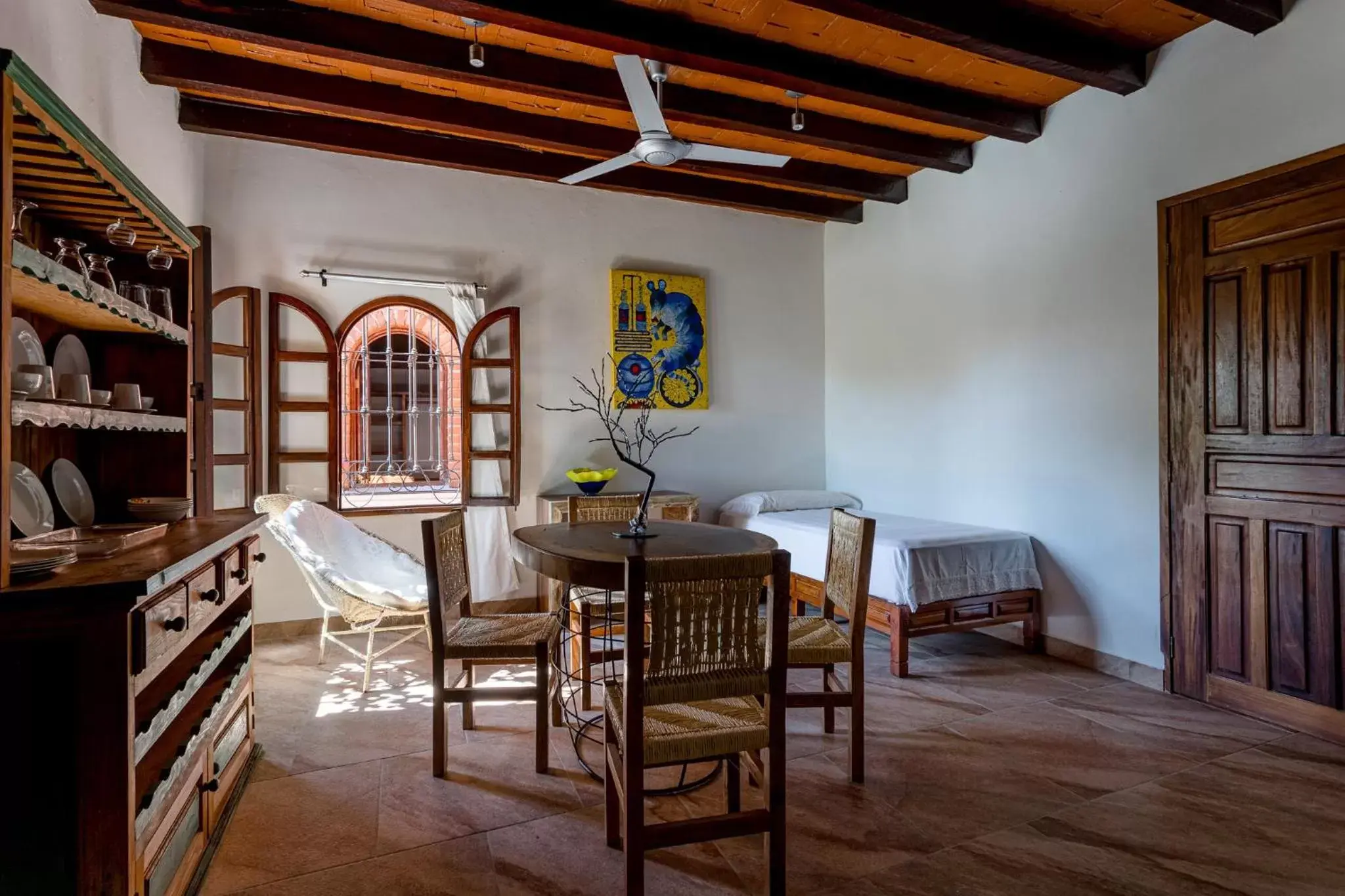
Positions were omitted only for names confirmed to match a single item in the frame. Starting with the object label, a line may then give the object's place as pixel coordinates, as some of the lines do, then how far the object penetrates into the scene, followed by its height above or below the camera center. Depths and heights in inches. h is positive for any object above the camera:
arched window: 180.9 +11.0
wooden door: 109.3 +0.6
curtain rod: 167.0 +41.8
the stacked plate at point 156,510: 85.6 -6.8
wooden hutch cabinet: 53.6 -12.9
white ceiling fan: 106.3 +54.1
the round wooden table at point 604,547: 84.0 -13.1
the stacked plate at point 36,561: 54.6 -8.6
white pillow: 197.3 -15.0
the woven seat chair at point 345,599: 131.4 -27.8
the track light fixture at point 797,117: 146.4 +70.1
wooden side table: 177.0 -14.7
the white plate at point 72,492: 83.8 -4.5
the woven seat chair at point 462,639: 96.0 -26.5
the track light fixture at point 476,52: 117.1 +66.3
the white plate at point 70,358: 84.0 +11.7
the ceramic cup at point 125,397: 83.3 +6.7
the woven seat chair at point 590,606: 119.4 -28.3
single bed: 143.6 -27.9
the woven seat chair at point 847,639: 94.5 -26.3
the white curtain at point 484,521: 180.7 -17.7
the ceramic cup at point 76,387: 75.9 +7.2
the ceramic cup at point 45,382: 66.0 +7.0
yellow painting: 199.5 +31.1
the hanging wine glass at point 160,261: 86.4 +23.7
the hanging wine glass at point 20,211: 67.9 +23.6
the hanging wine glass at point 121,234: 75.3 +23.7
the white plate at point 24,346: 72.2 +11.3
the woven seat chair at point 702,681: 68.5 -23.3
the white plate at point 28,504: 74.3 -5.3
